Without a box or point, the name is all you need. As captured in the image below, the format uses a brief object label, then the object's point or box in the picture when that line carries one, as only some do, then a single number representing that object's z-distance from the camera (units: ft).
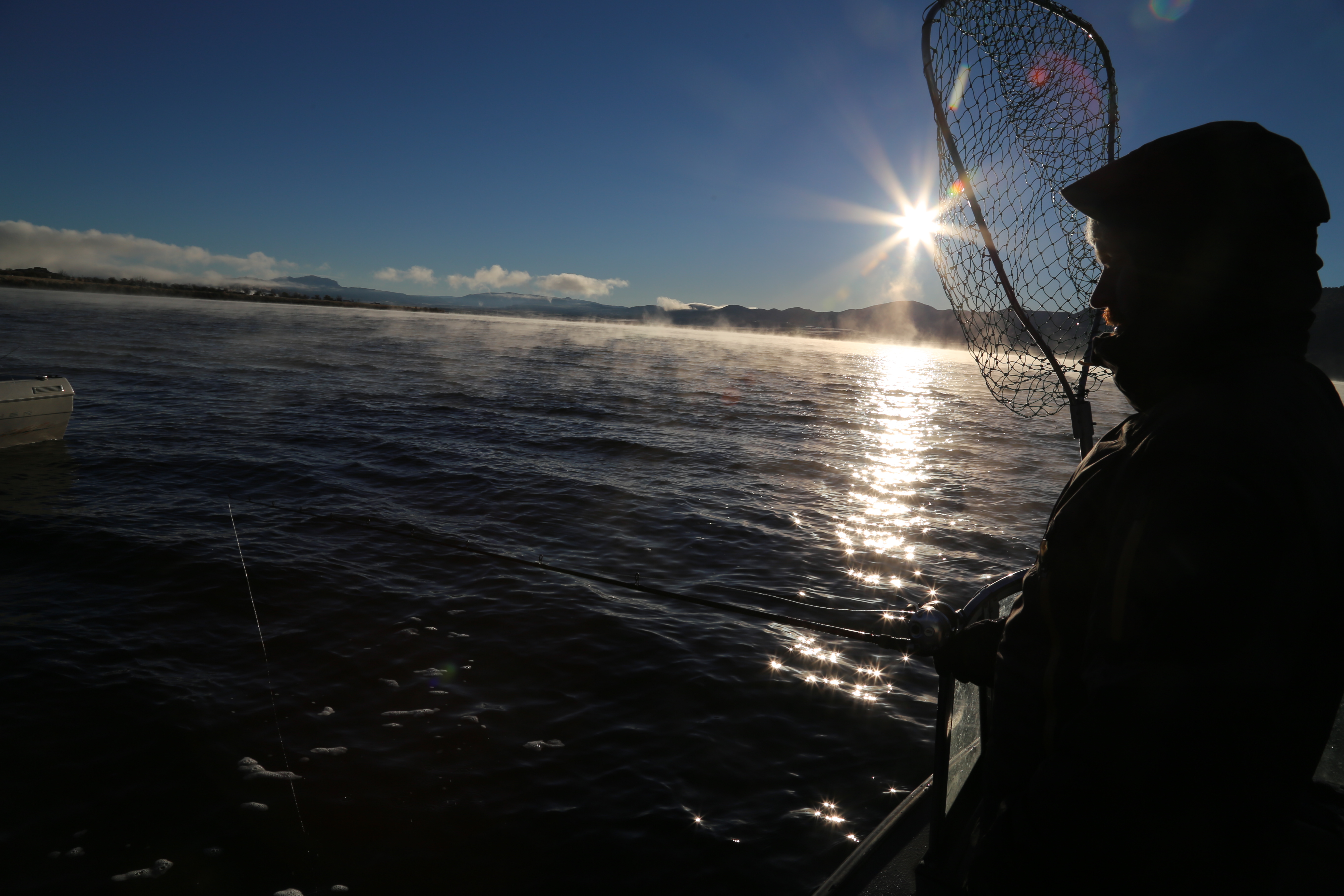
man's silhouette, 4.00
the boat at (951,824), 9.16
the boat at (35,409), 47.21
